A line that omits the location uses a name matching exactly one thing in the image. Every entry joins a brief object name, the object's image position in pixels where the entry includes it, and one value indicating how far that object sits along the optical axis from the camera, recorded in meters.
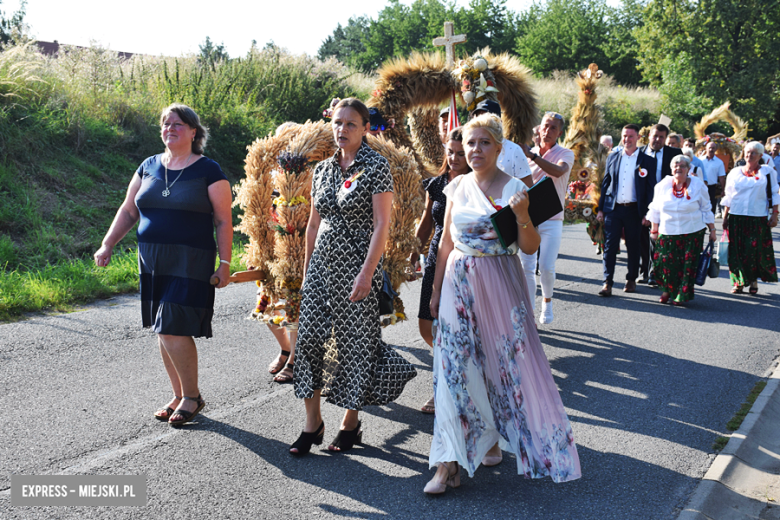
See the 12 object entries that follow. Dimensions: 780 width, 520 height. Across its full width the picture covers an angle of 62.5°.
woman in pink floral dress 3.46
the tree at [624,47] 49.50
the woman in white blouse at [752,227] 8.91
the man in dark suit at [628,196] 8.60
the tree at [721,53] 29.47
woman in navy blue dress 4.20
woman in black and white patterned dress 3.82
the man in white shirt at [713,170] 13.09
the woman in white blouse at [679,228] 8.05
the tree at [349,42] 76.31
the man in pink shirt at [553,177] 6.09
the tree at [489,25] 60.03
